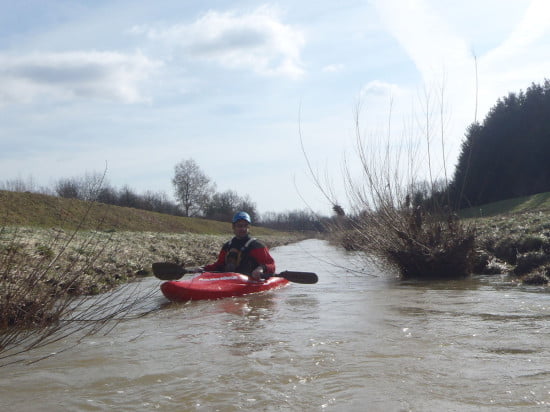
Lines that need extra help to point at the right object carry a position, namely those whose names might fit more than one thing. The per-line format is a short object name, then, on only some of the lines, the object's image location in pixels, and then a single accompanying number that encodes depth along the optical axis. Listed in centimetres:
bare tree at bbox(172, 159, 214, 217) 5775
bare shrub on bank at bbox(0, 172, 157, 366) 364
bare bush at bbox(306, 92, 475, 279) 965
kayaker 890
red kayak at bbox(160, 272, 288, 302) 749
